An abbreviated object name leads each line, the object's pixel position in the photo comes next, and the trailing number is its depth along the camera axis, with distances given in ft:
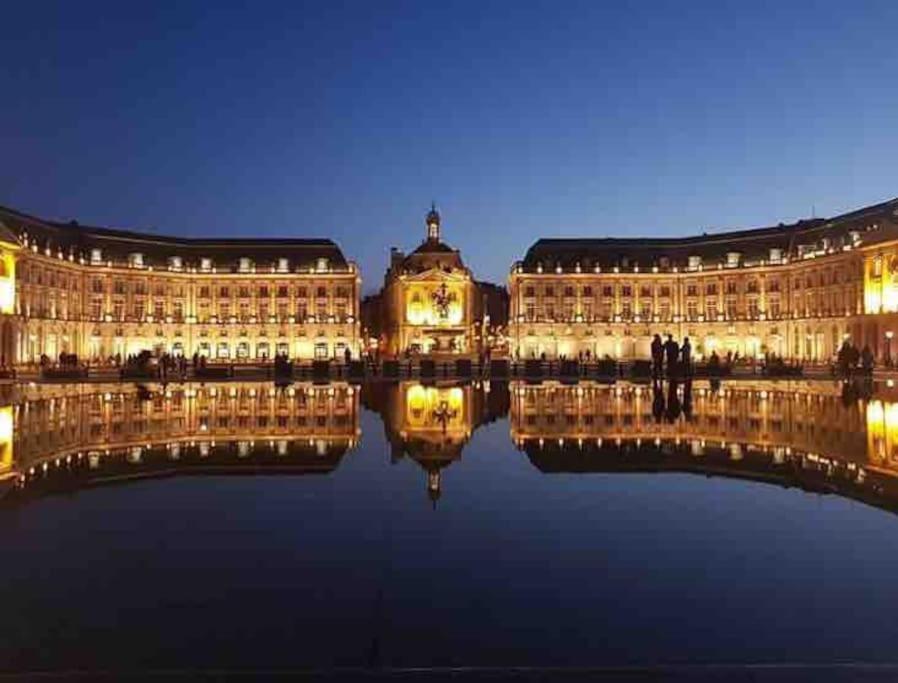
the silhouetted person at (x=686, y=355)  144.56
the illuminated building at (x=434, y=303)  342.85
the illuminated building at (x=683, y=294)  312.50
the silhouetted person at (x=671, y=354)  138.09
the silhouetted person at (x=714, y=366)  175.01
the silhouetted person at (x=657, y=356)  136.77
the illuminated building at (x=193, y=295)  301.22
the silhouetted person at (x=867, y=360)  164.65
